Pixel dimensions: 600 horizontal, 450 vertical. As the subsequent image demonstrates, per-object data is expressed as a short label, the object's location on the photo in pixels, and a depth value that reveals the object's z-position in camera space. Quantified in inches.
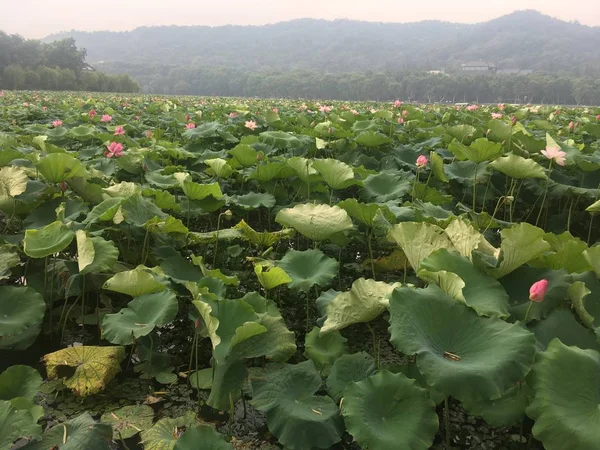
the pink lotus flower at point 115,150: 104.0
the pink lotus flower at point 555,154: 84.0
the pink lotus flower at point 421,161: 85.0
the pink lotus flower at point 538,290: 43.9
